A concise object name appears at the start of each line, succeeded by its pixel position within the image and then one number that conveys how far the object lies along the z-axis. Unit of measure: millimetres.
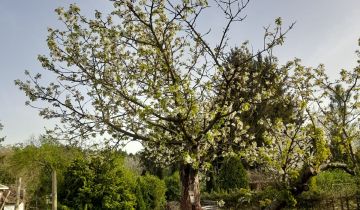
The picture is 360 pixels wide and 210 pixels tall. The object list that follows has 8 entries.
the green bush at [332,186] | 14178
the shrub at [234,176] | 26281
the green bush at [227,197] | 21236
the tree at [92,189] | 16312
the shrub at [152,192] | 23844
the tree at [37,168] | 18841
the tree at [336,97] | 8695
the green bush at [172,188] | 31359
